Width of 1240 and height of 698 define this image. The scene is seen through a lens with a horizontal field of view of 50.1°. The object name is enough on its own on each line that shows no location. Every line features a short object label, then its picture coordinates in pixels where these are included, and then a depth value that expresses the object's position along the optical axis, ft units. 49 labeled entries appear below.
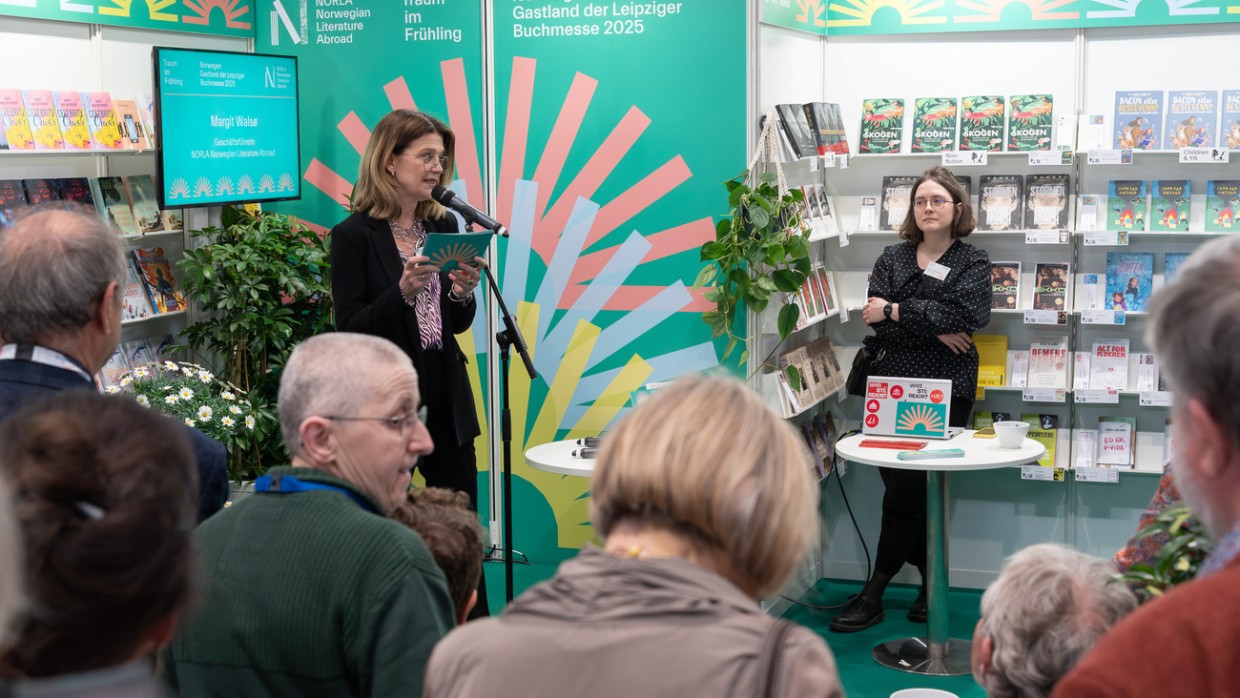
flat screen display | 17.19
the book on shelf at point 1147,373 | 18.34
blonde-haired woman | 4.27
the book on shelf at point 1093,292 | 18.49
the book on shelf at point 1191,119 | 17.87
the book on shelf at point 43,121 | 16.34
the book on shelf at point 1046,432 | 18.80
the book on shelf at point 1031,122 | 18.45
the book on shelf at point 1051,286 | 18.49
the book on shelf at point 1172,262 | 18.21
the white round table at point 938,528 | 14.97
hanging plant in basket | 16.05
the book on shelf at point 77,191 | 17.04
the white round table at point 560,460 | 14.71
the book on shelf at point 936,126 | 18.94
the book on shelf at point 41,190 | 16.44
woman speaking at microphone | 14.21
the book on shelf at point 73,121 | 16.76
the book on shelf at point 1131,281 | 18.37
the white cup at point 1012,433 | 15.33
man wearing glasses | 6.20
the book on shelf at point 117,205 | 17.61
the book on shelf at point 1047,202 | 18.42
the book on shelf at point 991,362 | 18.84
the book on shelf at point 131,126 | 17.79
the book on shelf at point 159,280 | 18.43
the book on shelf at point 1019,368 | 18.79
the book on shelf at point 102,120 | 17.21
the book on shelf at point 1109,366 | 18.45
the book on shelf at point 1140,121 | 18.02
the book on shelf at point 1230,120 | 17.74
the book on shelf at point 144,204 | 18.19
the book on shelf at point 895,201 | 18.94
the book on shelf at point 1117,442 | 18.53
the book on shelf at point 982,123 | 18.74
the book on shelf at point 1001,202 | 18.66
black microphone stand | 14.20
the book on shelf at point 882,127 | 19.04
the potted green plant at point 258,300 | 18.26
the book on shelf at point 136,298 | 17.95
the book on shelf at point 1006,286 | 18.67
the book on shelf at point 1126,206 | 18.24
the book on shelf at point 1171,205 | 18.11
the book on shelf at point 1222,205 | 17.97
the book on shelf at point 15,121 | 15.96
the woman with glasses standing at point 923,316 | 17.12
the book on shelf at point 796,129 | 16.99
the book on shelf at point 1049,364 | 18.65
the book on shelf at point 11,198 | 15.99
